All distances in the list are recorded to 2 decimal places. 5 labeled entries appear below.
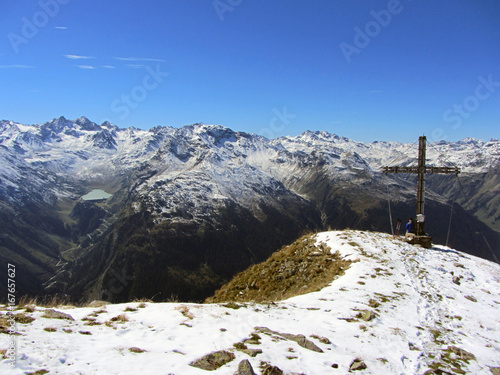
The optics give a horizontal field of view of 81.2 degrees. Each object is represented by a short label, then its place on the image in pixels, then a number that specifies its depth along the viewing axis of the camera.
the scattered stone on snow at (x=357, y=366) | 9.45
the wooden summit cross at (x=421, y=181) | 31.23
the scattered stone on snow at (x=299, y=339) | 10.35
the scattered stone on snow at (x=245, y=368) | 8.16
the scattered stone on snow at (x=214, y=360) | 8.52
